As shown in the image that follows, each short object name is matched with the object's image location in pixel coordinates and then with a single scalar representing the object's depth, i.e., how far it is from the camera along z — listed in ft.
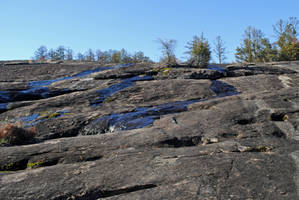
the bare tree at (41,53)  193.09
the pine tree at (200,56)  58.34
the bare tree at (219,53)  155.74
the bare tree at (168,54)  80.94
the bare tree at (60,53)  185.37
